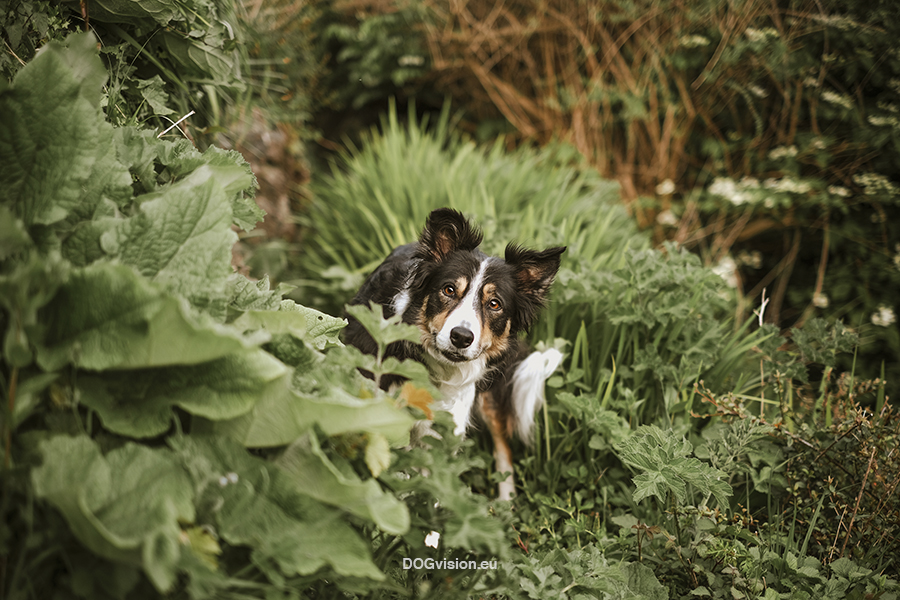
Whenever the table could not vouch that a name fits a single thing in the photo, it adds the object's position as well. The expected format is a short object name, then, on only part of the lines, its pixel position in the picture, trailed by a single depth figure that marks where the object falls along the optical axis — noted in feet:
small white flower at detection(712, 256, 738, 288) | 13.01
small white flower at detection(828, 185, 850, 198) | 13.43
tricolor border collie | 7.66
